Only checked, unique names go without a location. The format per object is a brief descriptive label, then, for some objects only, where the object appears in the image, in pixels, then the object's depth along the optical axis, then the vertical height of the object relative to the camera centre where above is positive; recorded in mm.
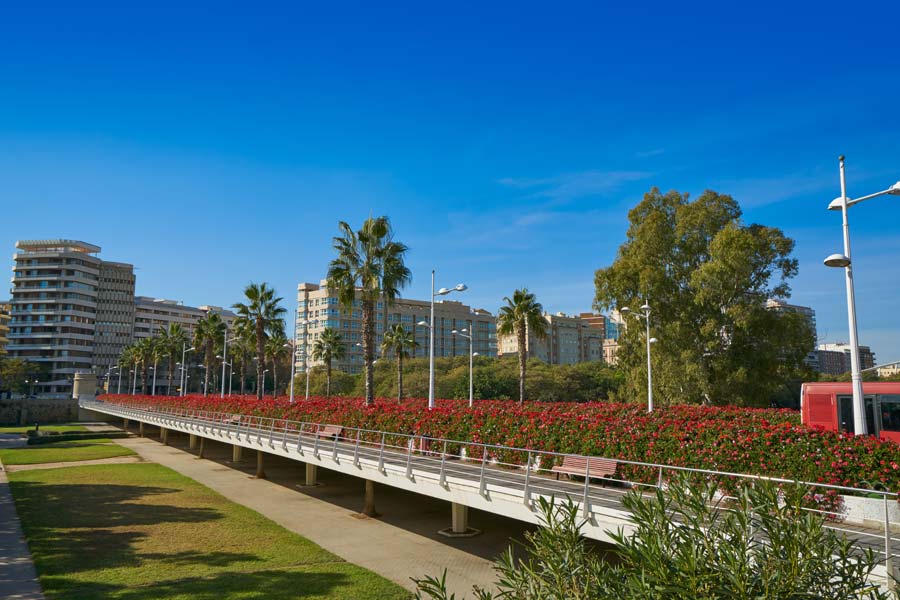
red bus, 20422 -1178
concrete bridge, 12141 -2870
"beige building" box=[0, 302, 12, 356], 135750 +9481
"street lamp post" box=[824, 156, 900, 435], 13742 +1560
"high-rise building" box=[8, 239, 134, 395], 132625 +12734
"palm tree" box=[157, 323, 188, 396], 98875 +4765
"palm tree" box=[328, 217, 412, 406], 34406 +5625
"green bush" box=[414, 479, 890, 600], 5516 -1725
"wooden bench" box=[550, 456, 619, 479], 16100 -2522
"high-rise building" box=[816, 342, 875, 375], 190450 +3309
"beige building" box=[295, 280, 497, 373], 140500 +11618
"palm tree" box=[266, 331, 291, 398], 76375 +3187
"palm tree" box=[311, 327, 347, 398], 74750 +2941
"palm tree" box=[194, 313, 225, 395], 76438 +4931
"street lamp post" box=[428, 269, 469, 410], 27234 +3558
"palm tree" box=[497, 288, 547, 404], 46594 +3904
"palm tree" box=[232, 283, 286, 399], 53975 +5328
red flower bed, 12891 -1786
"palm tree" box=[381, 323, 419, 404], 58556 +2882
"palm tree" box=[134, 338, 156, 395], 102362 +3262
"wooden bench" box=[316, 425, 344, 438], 28325 -2744
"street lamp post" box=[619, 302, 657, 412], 28533 -698
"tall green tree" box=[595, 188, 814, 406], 35469 +3692
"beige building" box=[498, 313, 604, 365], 172875 +7943
